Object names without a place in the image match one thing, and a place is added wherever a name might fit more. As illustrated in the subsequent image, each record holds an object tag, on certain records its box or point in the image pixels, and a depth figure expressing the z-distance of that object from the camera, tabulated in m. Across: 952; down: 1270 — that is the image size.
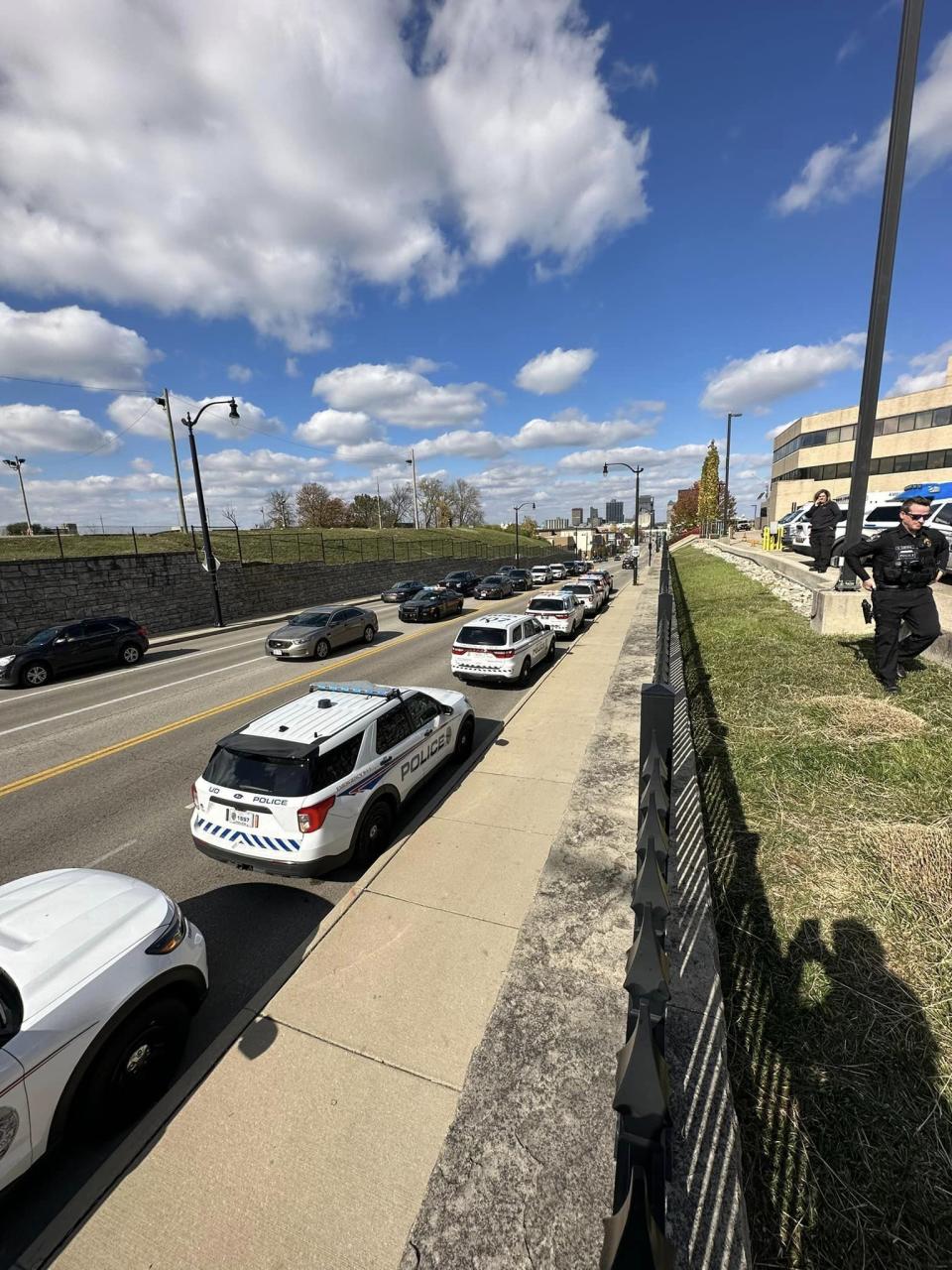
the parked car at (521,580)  37.53
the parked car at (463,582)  36.12
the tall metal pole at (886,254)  7.50
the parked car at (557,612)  18.47
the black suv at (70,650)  14.76
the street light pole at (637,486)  40.71
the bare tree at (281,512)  89.00
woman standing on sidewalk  14.10
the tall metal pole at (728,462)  43.50
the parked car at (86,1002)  2.68
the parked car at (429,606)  25.11
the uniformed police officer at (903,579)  6.68
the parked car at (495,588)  33.12
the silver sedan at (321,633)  16.84
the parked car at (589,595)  24.27
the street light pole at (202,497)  21.19
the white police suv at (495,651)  12.55
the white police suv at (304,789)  5.15
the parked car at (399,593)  32.78
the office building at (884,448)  47.41
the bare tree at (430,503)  112.31
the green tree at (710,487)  78.31
